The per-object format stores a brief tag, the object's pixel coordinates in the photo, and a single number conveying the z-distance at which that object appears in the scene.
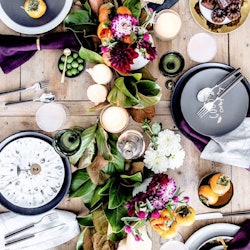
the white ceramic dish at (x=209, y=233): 1.40
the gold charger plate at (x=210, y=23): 1.39
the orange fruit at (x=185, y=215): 1.24
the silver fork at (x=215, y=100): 1.35
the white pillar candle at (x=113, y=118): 1.30
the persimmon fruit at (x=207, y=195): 1.35
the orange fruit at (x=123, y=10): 1.27
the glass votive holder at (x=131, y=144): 1.31
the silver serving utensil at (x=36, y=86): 1.38
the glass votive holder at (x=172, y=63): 1.38
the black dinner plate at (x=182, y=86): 1.37
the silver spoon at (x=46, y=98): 1.38
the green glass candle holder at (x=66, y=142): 1.30
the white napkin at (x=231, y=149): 1.35
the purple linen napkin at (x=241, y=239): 1.38
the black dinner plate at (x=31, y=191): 1.37
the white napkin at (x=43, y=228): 1.38
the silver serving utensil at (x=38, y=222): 1.38
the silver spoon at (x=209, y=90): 1.36
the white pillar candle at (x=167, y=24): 1.35
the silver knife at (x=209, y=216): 1.39
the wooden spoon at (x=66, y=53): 1.35
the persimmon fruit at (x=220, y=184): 1.33
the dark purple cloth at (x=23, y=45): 1.37
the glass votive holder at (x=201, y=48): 1.39
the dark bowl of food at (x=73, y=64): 1.37
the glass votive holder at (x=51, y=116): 1.37
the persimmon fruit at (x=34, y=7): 1.35
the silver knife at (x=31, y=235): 1.38
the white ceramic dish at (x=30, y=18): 1.37
